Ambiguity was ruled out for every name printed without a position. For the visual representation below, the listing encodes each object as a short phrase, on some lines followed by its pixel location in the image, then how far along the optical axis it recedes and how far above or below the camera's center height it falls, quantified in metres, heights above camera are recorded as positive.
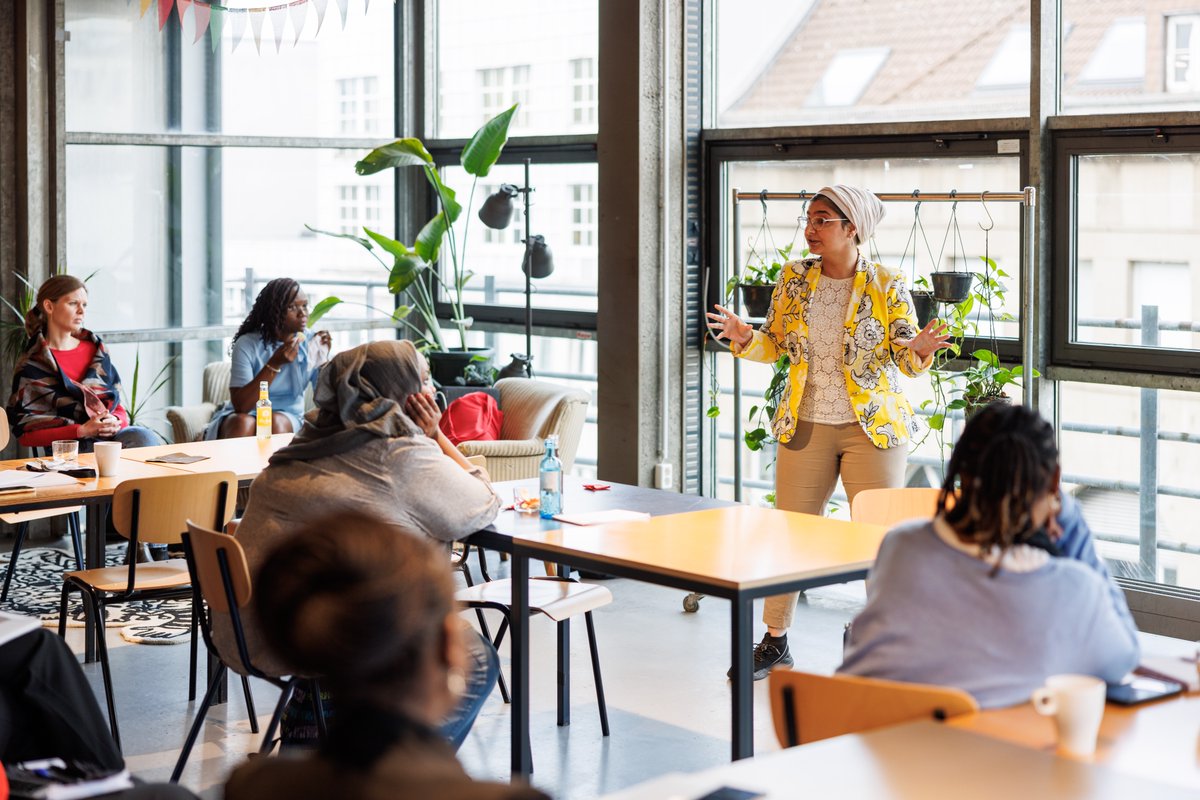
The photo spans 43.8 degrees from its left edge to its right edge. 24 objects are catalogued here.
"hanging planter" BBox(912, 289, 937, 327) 5.70 +0.12
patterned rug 5.84 -1.13
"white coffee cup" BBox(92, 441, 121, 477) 5.05 -0.41
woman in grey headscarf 3.82 -0.35
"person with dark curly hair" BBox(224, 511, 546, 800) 1.72 -0.38
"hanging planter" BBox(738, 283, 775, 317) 6.12 +0.16
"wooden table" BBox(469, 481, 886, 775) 3.45 -0.54
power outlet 6.95 -0.65
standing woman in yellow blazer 5.11 -0.09
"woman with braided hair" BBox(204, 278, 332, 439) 6.93 -0.11
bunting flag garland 4.14 +0.91
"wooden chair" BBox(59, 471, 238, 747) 4.59 -0.59
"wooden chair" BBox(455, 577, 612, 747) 4.32 -0.78
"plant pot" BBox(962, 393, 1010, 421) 5.71 -0.25
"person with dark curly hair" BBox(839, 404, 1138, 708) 2.46 -0.42
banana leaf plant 7.46 +0.53
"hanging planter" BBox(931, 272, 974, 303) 5.49 +0.18
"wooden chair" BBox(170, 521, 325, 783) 3.76 -0.64
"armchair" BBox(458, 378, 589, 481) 6.62 -0.42
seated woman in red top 6.52 -0.21
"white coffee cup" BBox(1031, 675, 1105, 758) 2.26 -0.57
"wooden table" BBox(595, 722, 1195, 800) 2.13 -0.65
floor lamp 7.47 +0.49
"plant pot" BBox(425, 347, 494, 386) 7.67 -0.15
